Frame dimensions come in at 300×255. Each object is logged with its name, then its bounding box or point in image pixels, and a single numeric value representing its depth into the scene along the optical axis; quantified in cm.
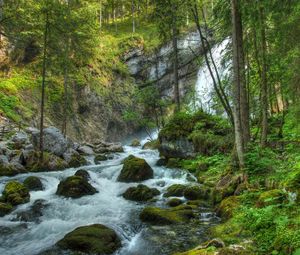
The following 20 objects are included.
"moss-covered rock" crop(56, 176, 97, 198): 1495
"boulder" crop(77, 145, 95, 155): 2791
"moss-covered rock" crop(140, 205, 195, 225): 1099
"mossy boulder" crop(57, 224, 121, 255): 895
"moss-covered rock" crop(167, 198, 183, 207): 1317
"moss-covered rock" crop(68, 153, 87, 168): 2298
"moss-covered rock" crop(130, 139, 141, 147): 3662
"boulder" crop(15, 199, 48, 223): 1205
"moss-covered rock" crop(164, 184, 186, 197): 1464
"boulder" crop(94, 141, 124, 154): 3054
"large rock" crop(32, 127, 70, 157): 2302
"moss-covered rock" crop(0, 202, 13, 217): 1254
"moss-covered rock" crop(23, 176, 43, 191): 1641
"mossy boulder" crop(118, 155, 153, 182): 1794
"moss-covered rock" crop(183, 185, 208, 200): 1376
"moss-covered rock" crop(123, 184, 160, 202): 1459
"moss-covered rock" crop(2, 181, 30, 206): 1388
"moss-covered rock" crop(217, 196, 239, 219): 1044
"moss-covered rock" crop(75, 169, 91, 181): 1795
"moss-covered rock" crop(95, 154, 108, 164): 2531
